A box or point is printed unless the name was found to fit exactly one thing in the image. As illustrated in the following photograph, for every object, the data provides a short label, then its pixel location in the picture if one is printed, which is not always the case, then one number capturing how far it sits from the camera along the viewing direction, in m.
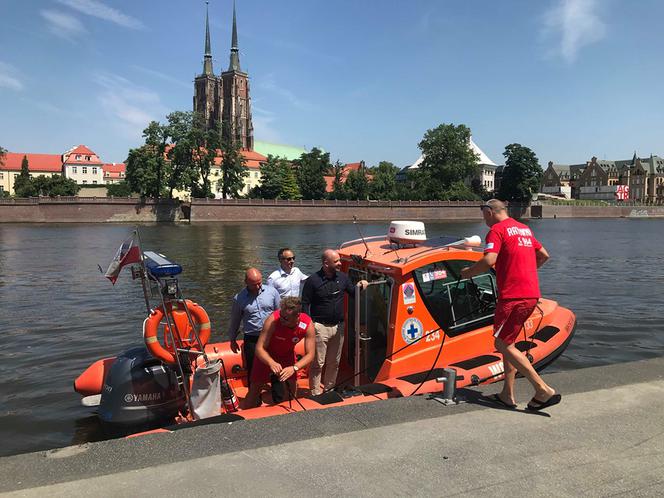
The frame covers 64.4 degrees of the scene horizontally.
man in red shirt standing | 4.68
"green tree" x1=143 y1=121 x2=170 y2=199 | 74.62
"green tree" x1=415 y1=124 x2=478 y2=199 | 106.50
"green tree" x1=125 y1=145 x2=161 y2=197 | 75.56
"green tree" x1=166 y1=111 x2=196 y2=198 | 75.00
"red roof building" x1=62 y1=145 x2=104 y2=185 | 120.88
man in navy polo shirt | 6.31
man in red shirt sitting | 5.37
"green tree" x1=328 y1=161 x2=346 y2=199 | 103.73
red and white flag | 5.88
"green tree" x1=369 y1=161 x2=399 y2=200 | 105.88
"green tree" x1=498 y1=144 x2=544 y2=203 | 105.19
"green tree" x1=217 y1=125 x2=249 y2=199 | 83.94
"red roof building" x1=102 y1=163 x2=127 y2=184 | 129.38
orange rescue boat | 5.72
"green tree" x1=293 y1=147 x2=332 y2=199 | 100.50
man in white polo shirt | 7.67
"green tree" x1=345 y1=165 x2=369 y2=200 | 104.38
